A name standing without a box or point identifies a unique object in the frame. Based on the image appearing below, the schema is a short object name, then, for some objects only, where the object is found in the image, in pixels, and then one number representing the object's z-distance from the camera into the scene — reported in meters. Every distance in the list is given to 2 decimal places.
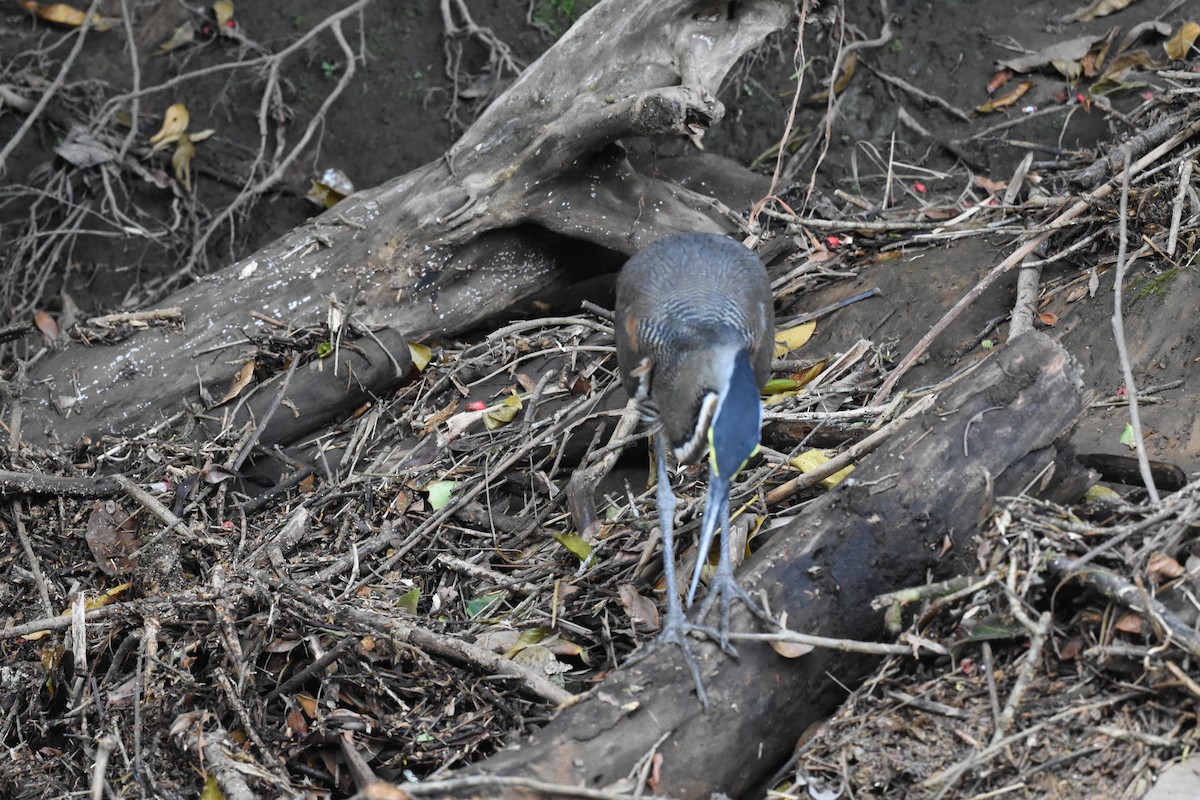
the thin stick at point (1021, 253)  9.87
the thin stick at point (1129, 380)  6.96
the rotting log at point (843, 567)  6.27
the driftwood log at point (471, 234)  11.33
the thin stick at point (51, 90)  13.86
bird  6.54
